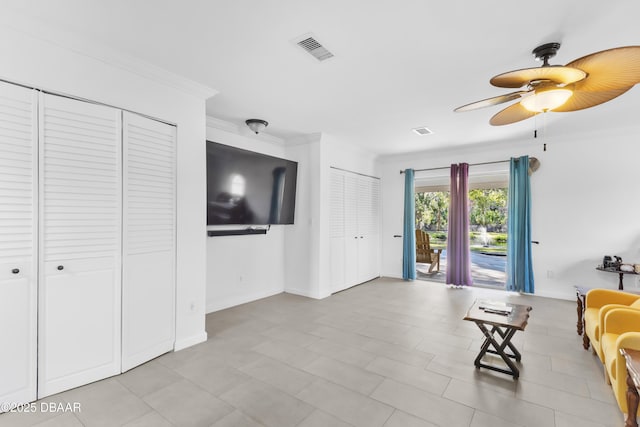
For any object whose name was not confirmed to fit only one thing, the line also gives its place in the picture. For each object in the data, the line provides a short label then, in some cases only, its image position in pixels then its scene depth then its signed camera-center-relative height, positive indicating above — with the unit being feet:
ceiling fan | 5.23 +2.67
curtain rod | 17.74 +3.14
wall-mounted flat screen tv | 12.29 +1.27
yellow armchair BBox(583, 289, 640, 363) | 8.54 -2.72
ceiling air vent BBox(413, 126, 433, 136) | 14.64 +4.20
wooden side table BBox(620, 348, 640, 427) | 5.43 -3.18
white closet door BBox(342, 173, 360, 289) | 18.31 -0.89
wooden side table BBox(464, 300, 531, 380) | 8.14 -2.85
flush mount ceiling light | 13.56 +4.07
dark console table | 13.55 -2.48
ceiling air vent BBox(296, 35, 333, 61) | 7.42 +4.27
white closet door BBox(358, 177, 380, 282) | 19.69 -0.81
